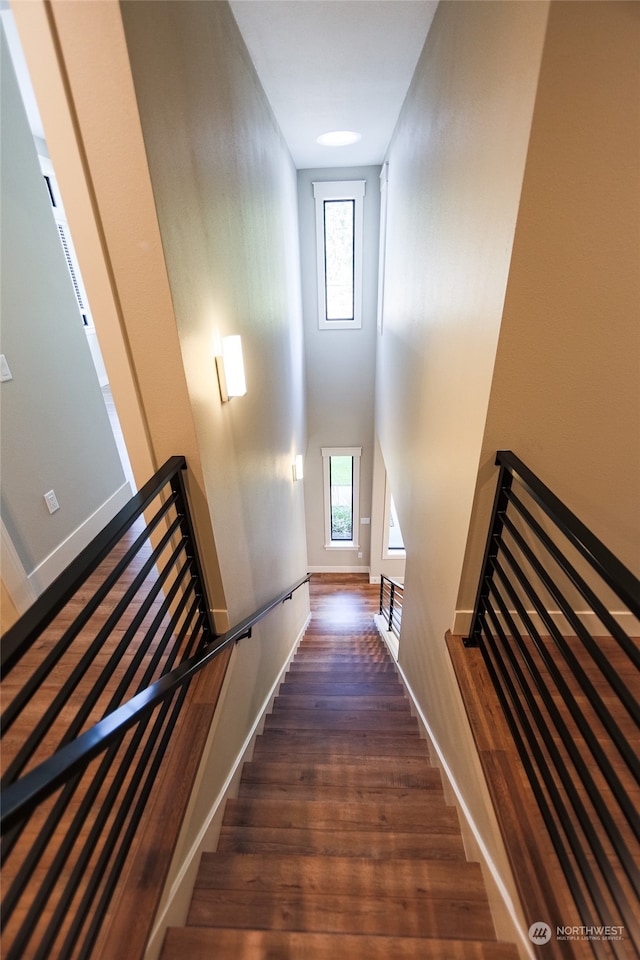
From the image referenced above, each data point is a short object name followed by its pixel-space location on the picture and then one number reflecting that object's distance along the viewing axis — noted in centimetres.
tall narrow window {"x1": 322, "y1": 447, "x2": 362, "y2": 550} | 641
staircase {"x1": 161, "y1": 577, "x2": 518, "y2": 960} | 122
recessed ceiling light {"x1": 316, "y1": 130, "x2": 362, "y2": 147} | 355
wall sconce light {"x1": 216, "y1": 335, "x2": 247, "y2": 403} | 174
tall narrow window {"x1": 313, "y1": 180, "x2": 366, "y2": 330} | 484
